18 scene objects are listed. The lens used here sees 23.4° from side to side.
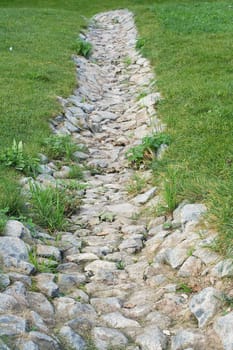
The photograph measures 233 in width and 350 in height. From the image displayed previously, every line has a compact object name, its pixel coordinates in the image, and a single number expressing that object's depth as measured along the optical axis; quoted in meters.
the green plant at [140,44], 19.52
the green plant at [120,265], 6.53
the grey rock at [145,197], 8.20
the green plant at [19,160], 8.97
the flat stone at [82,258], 6.66
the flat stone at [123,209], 7.93
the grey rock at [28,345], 4.57
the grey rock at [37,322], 4.96
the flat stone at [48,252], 6.58
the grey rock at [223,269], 5.57
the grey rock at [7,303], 5.10
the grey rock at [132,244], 6.91
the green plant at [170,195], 7.39
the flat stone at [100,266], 6.42
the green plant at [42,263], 6.19
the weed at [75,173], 9.31
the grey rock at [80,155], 10.23
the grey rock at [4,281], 5.50
